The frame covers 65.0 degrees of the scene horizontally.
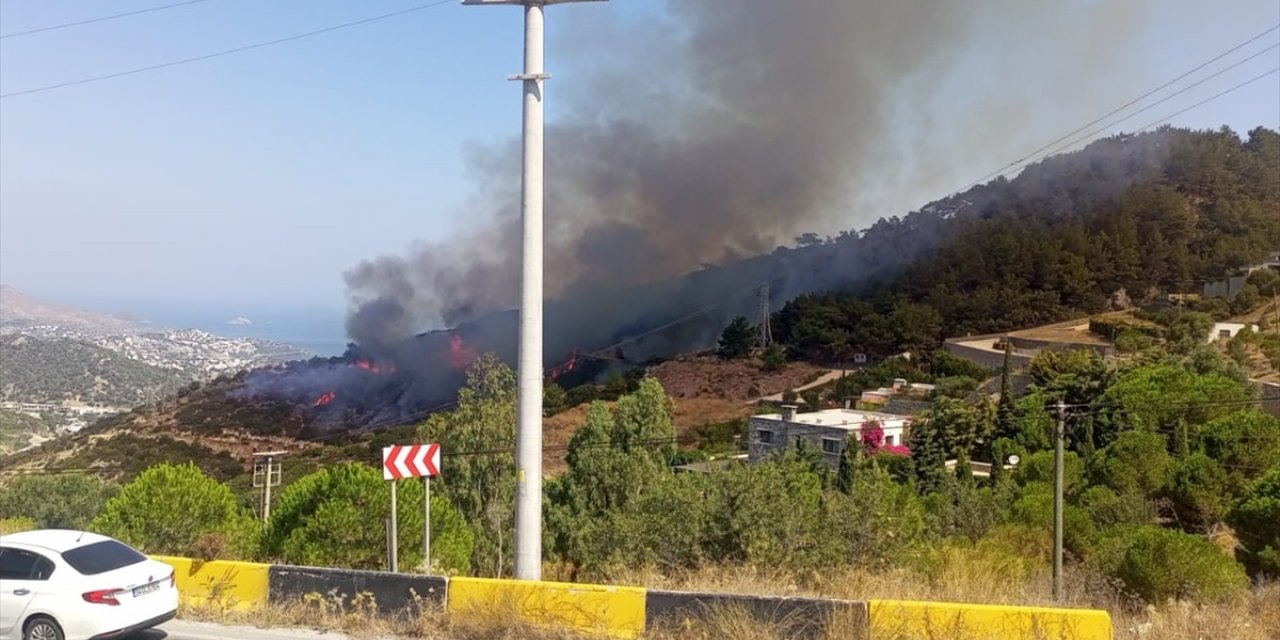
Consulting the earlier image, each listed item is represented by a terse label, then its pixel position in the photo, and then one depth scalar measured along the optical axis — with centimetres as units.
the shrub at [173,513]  1590
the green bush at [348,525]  1537
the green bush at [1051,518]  2295
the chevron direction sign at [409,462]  1080
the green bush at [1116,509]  2490
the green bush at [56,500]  2791
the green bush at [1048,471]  2941
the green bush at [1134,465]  2753
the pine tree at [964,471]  3302
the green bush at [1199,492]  2536
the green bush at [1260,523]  2006
